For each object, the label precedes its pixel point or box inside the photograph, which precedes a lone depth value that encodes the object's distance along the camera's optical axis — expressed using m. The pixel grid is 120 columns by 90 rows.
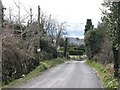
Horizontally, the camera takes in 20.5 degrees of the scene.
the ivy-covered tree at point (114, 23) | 20.61
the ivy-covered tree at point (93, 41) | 57.62
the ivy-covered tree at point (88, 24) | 78.82
